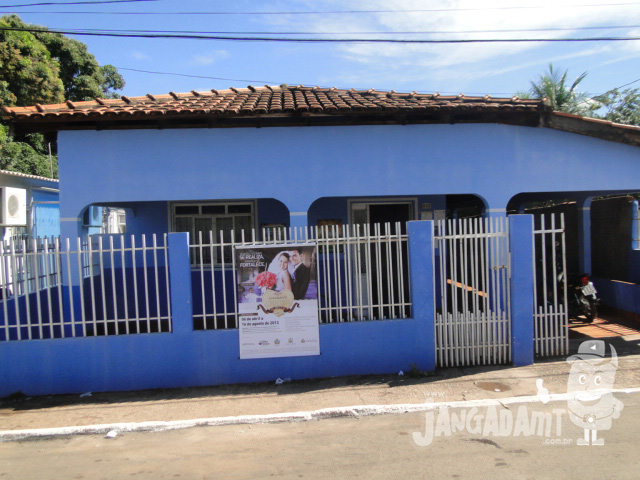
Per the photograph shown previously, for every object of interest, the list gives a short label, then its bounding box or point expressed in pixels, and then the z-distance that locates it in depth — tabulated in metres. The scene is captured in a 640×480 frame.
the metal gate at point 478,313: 5.89
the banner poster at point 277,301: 5.60
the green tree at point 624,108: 18.56
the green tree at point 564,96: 16.89
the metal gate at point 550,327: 6.04
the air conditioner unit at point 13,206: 7.30
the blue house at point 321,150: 6.75
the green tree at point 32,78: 15.63
